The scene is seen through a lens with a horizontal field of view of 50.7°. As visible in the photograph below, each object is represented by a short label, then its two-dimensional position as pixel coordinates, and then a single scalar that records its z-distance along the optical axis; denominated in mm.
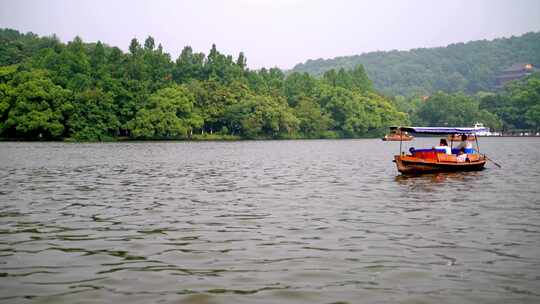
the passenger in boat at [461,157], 34875
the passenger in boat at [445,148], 33875
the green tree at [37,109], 97000
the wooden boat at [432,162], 32594
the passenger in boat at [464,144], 36500
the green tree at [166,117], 104562
